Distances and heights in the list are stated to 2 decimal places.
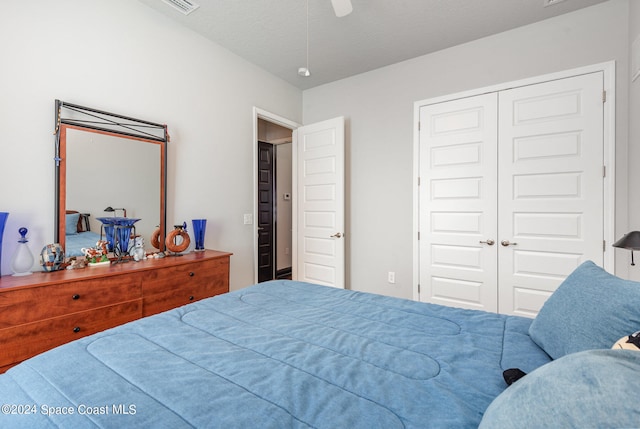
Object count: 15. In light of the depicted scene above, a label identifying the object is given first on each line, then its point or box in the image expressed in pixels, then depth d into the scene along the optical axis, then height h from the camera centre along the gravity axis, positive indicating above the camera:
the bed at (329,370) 0.68 -0.50
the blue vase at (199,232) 2.70 -0.20
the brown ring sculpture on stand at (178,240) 2.46 -0.26
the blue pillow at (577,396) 0.43 -0.30
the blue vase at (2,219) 1.67 -0.05
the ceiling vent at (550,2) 2.35 +1.72
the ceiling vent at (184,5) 2.34 +1.70
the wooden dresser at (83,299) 1.50 -0.55
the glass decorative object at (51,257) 1.82 -0.30
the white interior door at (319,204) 3.54 +0.09
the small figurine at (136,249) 2.29 -0.31
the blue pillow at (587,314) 0.84 -0.33
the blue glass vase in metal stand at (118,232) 2.22 -0.17
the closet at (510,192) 2.47 +0.18
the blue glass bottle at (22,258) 1.78 -0.30
